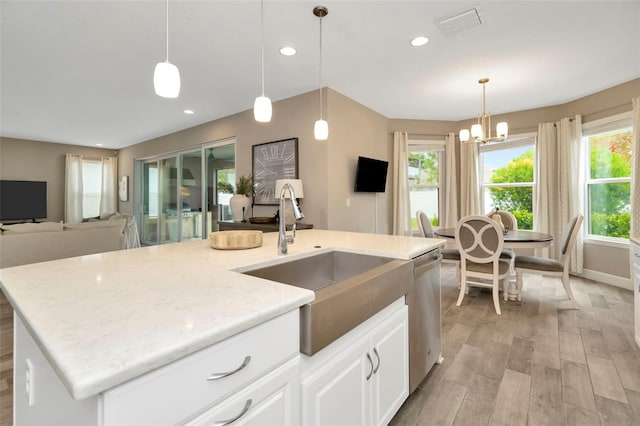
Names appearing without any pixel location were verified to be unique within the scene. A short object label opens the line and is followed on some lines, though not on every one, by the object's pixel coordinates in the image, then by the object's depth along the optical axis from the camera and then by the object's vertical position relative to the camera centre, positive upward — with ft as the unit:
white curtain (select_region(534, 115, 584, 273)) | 13.70 +1.56
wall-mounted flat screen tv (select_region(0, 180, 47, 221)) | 20.06 +0.96
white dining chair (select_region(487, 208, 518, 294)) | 10.97 -0.62
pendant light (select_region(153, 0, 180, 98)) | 4.31 +1.95
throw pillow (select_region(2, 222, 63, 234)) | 10.80 -0.54
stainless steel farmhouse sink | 3.05 -1.07
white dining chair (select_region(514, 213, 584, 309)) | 9.78 -1.80
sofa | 10.19 -1.03
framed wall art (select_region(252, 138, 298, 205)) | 13.04 +2.17
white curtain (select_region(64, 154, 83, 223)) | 22.67 +1.88
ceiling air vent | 7.44 +4.99
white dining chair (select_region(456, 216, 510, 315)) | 9.59 -1.32
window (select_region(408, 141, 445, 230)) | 17.61 +2.01
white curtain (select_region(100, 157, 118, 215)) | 24.49 +2.28
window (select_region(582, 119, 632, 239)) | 12.57 +1.49
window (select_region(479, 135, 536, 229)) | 15.70 +1.95
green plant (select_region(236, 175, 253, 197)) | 14.10 +1.23
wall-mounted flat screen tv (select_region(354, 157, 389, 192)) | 13.65 +1.82
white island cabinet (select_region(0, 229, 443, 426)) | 1.83 -0.97
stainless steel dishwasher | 5.28 -2.02
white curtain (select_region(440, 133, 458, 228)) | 16.94 +1.50
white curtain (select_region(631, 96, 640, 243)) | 11.26 +1.45
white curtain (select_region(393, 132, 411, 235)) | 16.76 +1.44
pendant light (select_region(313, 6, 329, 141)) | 7.22 +2.16
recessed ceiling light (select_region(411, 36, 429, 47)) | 8.57 +5.06
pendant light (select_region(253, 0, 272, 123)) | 5.82 +2.05
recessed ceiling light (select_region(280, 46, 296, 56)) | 9.01 +5.02
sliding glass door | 17.31 +1.33
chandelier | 11.93 +3.31
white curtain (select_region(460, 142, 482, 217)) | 16.40 +1.78
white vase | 13.64 +0.36
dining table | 10.01 -0.94
